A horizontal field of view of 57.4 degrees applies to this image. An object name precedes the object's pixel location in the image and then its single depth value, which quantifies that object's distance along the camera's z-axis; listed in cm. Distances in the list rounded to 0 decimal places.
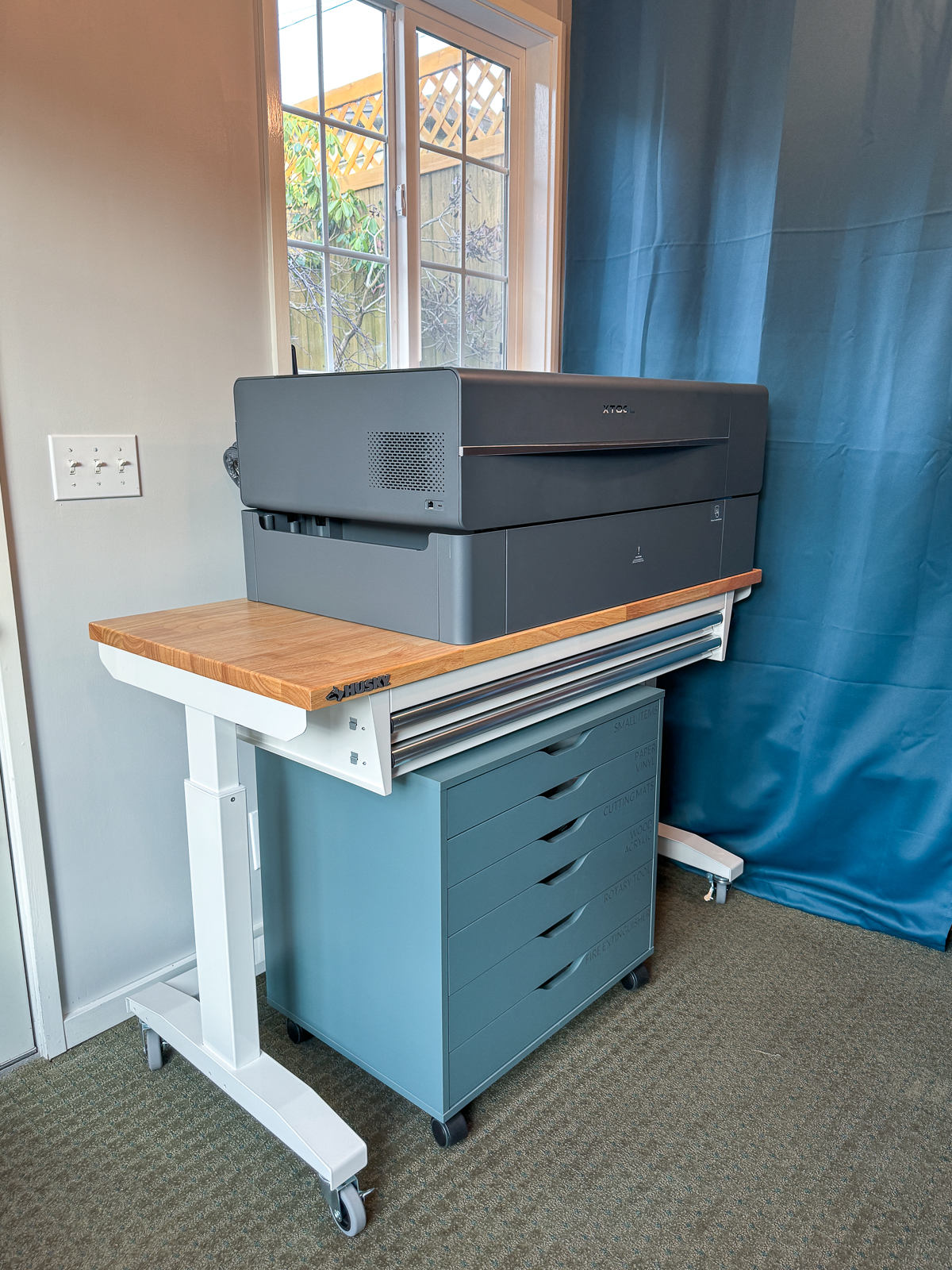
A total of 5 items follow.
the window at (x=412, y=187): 173
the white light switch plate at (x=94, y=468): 137
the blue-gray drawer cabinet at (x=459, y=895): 128
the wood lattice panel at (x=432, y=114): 180
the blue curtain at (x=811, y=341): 170
